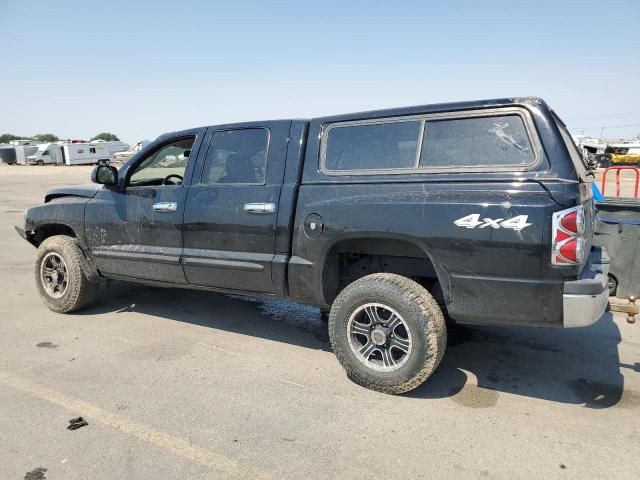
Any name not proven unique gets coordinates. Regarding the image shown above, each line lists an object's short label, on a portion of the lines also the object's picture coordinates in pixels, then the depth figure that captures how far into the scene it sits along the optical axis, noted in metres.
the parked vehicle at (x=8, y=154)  55.44
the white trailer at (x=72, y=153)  49.41
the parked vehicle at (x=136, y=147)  40.37
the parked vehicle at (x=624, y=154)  38.81
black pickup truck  2.87
